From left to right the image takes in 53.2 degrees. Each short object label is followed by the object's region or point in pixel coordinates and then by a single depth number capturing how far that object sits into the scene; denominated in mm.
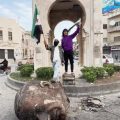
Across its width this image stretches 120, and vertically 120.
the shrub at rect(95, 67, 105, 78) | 4821
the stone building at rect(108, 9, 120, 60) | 20440
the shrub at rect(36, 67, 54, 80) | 4879
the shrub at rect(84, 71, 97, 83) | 4560
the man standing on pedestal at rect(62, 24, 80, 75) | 4438
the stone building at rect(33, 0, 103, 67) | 5524
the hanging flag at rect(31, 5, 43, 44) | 4864
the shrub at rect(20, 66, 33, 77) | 5464
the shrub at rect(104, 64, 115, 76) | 5135
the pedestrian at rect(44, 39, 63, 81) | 4266
